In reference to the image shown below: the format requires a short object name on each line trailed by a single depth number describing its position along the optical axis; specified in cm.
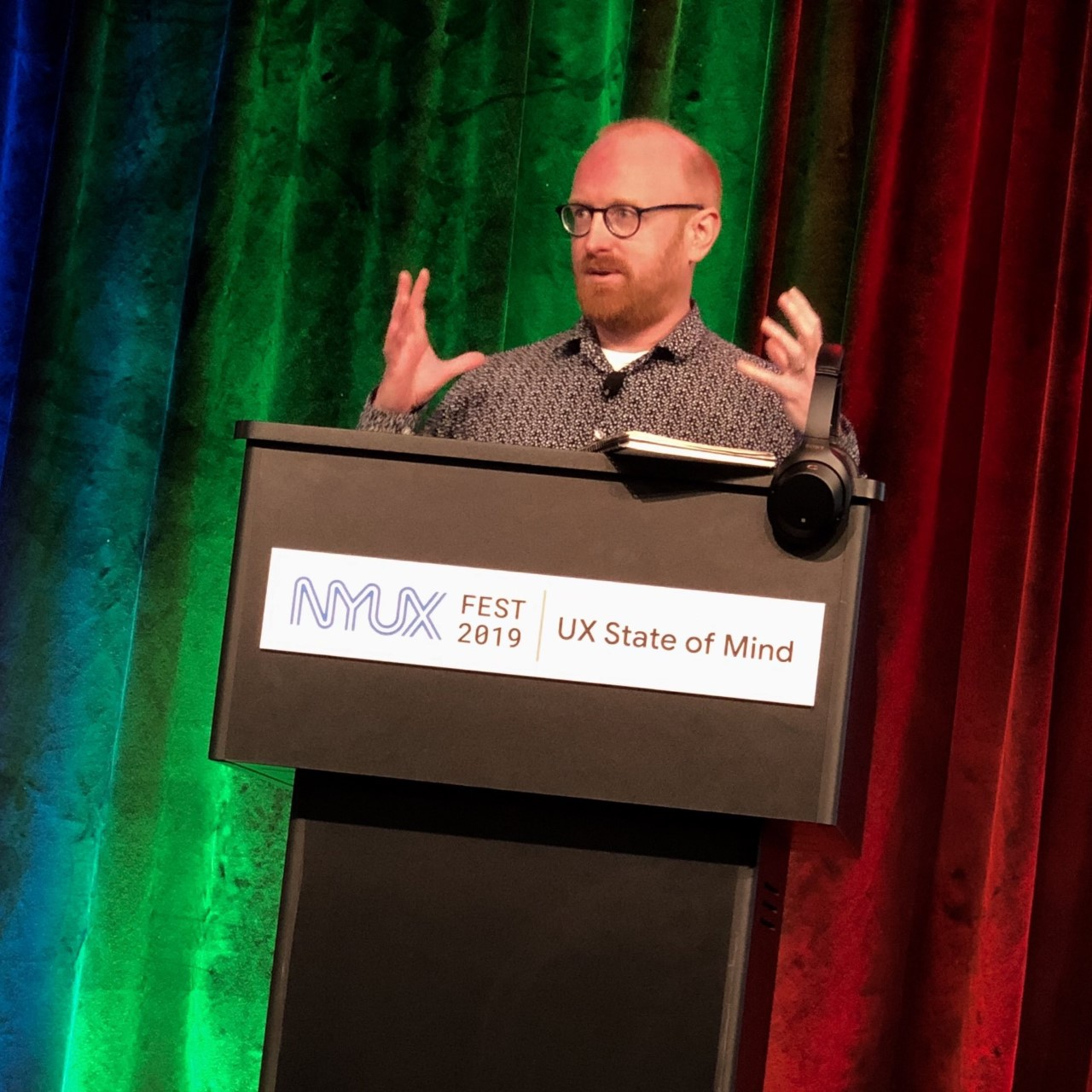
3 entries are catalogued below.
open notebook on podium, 682
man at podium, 786
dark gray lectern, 684
